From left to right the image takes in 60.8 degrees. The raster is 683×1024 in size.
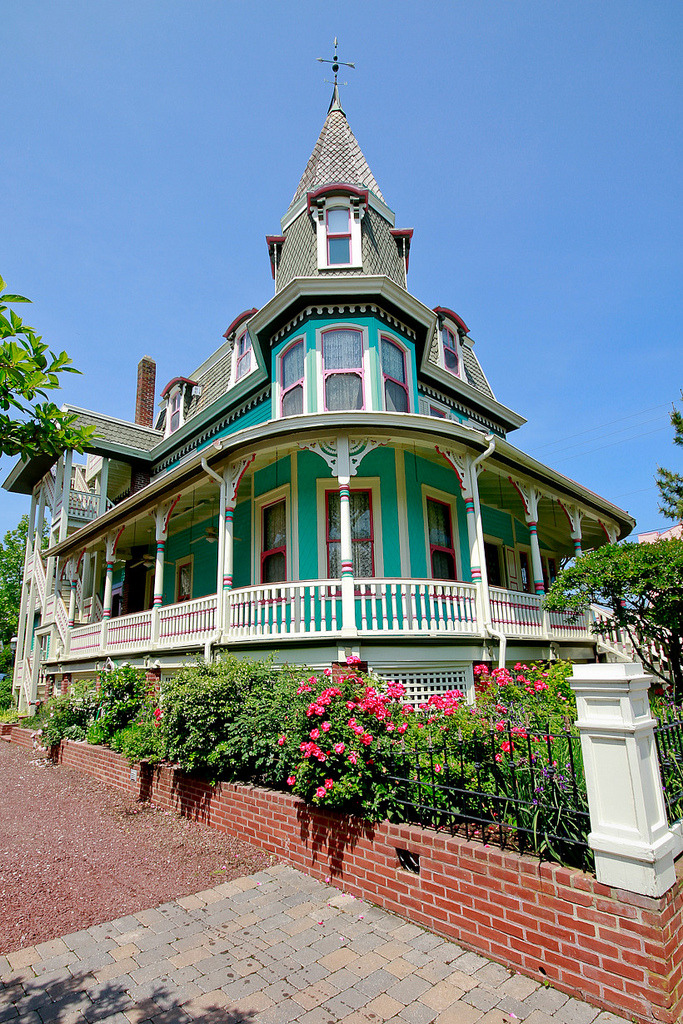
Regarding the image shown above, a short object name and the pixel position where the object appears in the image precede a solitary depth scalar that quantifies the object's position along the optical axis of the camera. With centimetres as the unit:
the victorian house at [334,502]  947
